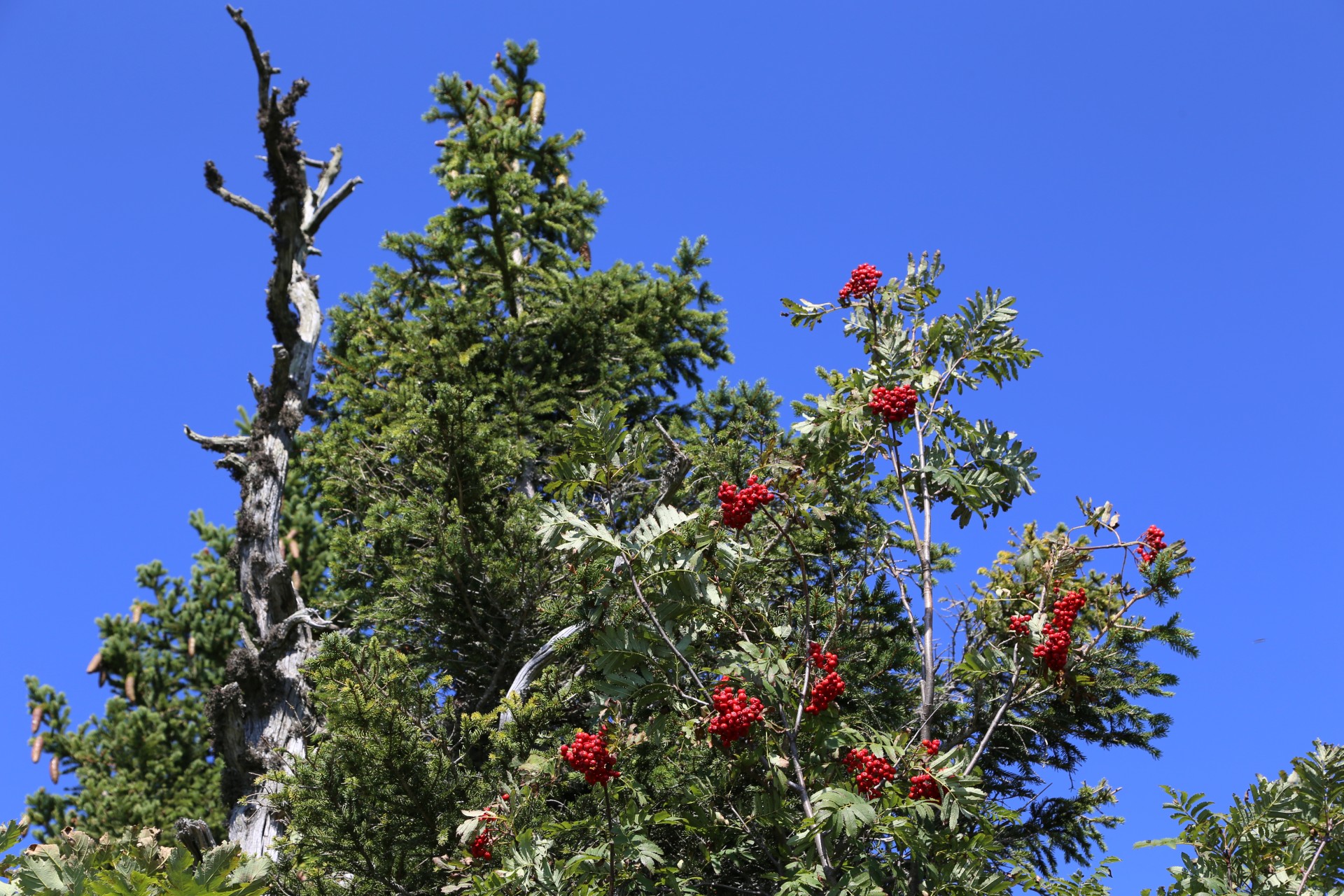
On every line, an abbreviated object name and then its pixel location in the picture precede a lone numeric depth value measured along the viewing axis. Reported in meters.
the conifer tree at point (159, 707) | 12.23
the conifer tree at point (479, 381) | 8.38
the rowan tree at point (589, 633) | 4.14
